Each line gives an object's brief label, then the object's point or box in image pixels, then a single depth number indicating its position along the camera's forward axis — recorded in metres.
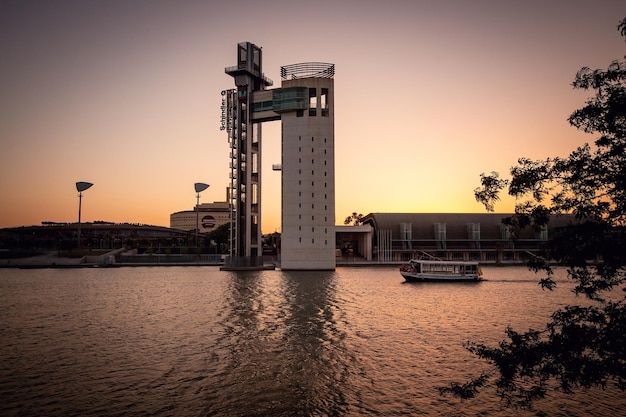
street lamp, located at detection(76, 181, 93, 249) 178.25
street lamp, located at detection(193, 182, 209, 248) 182.62
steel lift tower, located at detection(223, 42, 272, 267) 133.38
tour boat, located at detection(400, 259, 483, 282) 99.94
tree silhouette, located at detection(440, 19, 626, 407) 13.25
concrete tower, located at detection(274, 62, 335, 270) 127.12
